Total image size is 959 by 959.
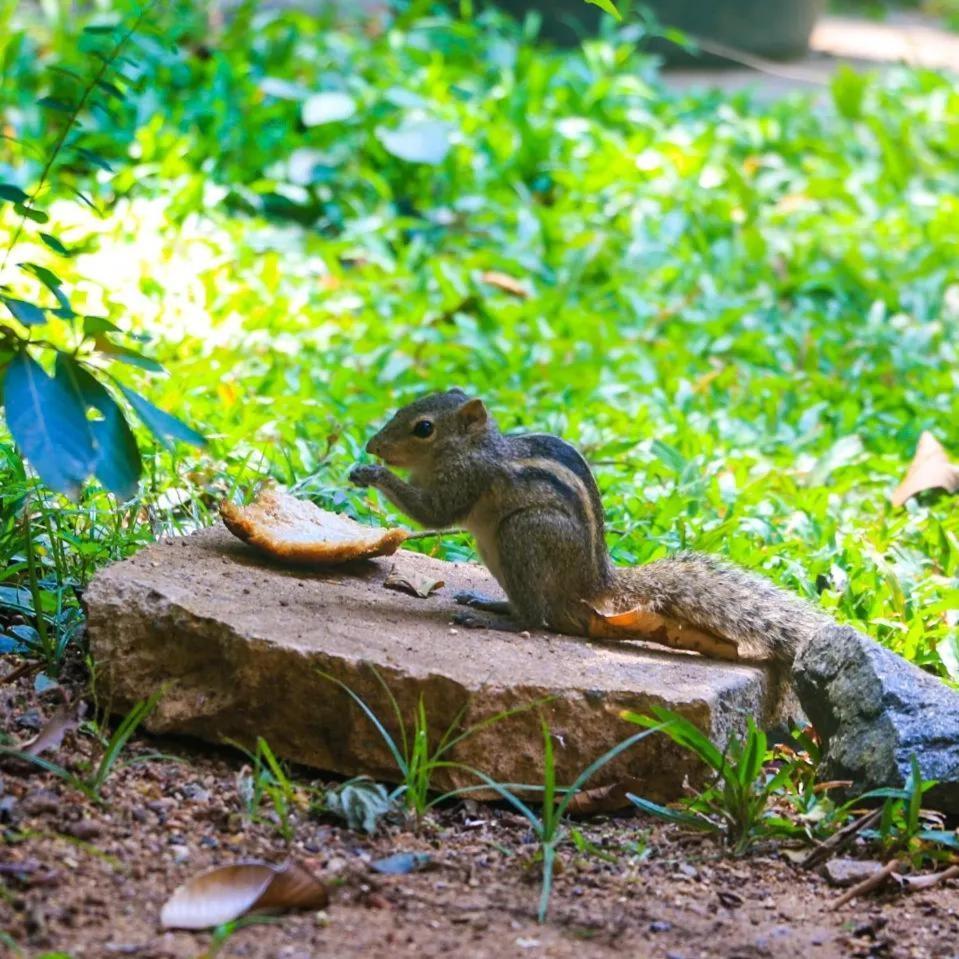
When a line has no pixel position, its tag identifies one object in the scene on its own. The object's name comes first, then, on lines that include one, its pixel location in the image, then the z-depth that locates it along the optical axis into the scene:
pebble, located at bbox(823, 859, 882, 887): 6.75
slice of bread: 8.42
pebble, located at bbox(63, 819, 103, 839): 6.10
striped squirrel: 8.14
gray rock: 7.15
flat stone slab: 7.04
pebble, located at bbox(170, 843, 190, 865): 6.12
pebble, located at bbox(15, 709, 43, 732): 6.96
